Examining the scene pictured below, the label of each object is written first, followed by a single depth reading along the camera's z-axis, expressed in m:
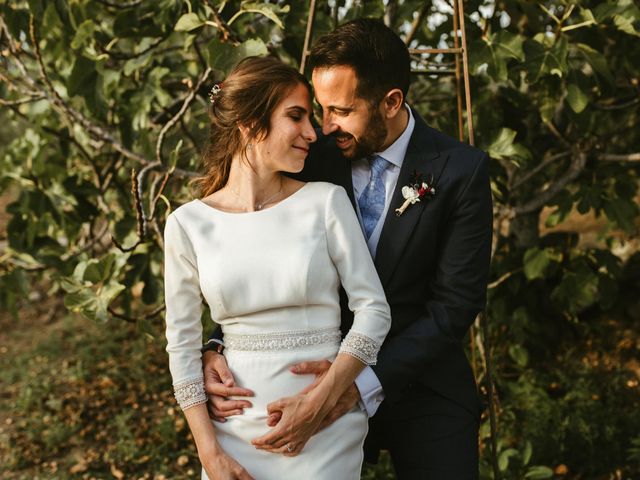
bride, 1.78
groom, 1.97
